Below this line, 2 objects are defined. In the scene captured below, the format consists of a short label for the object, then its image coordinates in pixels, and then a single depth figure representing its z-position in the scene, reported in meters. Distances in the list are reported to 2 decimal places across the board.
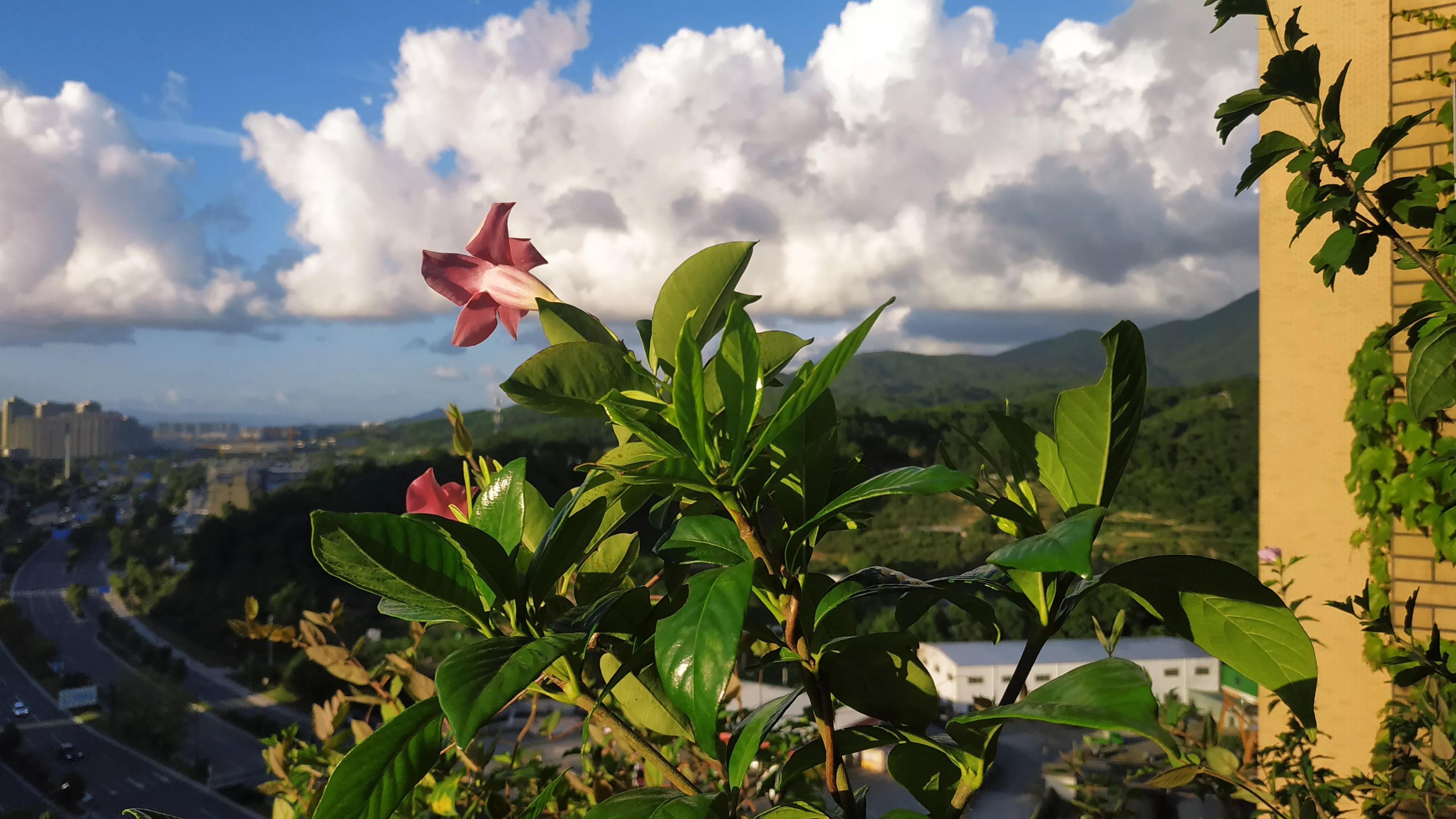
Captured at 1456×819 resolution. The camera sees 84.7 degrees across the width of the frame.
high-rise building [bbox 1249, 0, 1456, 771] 2.98
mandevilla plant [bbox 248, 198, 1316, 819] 0.30
